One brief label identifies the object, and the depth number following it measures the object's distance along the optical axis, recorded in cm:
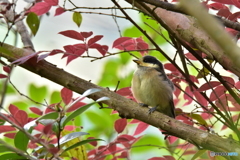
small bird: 657
